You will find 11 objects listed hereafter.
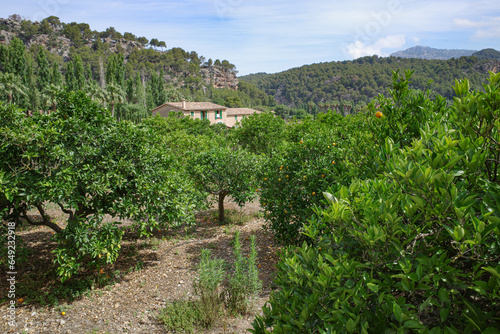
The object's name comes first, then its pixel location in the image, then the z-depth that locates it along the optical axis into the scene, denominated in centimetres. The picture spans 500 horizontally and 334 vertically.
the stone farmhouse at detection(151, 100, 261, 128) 4596
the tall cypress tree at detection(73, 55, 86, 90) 4848
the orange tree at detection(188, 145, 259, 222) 907
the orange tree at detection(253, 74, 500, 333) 149
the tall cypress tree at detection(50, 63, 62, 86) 4598
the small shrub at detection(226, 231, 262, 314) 508
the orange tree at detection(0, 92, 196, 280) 484
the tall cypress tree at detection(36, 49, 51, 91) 4503
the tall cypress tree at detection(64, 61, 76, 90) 4692
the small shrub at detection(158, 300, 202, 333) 460
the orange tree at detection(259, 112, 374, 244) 625
